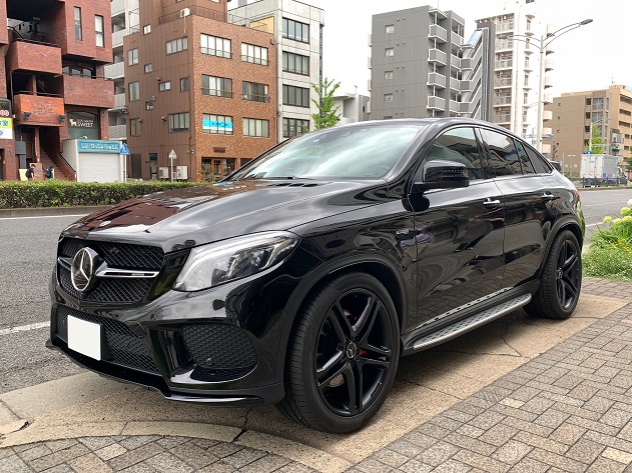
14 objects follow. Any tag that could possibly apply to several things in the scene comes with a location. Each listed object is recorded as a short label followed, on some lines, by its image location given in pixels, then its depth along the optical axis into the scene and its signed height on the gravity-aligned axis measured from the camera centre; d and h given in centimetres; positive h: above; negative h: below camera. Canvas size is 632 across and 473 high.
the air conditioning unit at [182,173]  4543 -8
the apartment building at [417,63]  6600 +1318
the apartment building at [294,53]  5069 +1101
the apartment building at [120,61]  5522 +1130
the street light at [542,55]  2799 +574
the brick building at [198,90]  4509 +692
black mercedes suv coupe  228 -47
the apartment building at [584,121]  10838 +1032
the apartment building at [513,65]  8156 +1602
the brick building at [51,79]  3144 +560
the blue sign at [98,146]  3434 +162
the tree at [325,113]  3922 +423
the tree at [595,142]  8812 +511
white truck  5444 +31
